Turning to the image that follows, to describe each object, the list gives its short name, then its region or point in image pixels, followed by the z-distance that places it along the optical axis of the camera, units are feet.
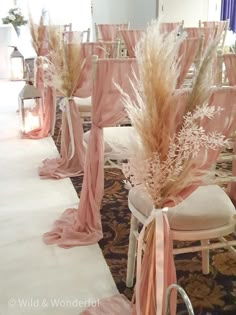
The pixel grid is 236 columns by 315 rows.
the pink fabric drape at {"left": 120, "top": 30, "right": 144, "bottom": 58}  13.82
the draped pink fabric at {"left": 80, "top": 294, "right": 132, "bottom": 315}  6.43
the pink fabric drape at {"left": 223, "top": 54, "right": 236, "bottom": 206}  9.34
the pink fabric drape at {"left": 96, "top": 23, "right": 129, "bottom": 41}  17.31
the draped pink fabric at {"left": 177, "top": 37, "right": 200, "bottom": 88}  11.64
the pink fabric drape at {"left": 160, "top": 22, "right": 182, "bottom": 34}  15.94
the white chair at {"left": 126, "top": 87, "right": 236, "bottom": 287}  5.88
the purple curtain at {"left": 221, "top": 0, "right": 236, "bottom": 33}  20.08
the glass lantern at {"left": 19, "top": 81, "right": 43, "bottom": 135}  13.48
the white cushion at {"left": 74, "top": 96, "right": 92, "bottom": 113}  12.35
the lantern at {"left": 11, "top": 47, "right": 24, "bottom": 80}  24.41
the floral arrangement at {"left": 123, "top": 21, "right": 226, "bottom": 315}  4.37
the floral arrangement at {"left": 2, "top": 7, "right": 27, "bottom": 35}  26.63
